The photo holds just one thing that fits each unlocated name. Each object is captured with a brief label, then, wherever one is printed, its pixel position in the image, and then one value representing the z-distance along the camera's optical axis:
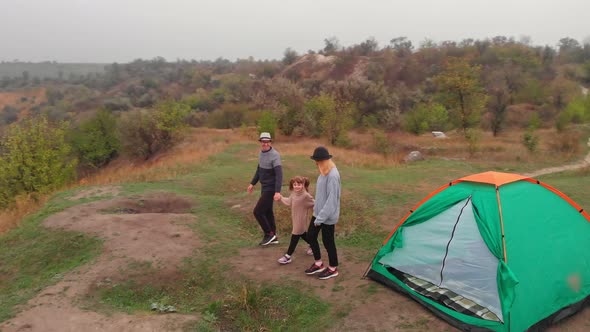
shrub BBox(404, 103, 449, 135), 27.14
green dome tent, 4.34
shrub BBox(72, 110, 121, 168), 23.83
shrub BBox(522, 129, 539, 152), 17.11
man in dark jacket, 6.26
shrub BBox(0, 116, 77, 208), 13.20
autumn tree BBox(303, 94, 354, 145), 22.06
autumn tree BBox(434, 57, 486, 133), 21.91
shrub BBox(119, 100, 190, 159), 22.70
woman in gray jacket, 4.97
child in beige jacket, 5.67
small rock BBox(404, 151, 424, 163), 17.07
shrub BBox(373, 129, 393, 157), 20.31
